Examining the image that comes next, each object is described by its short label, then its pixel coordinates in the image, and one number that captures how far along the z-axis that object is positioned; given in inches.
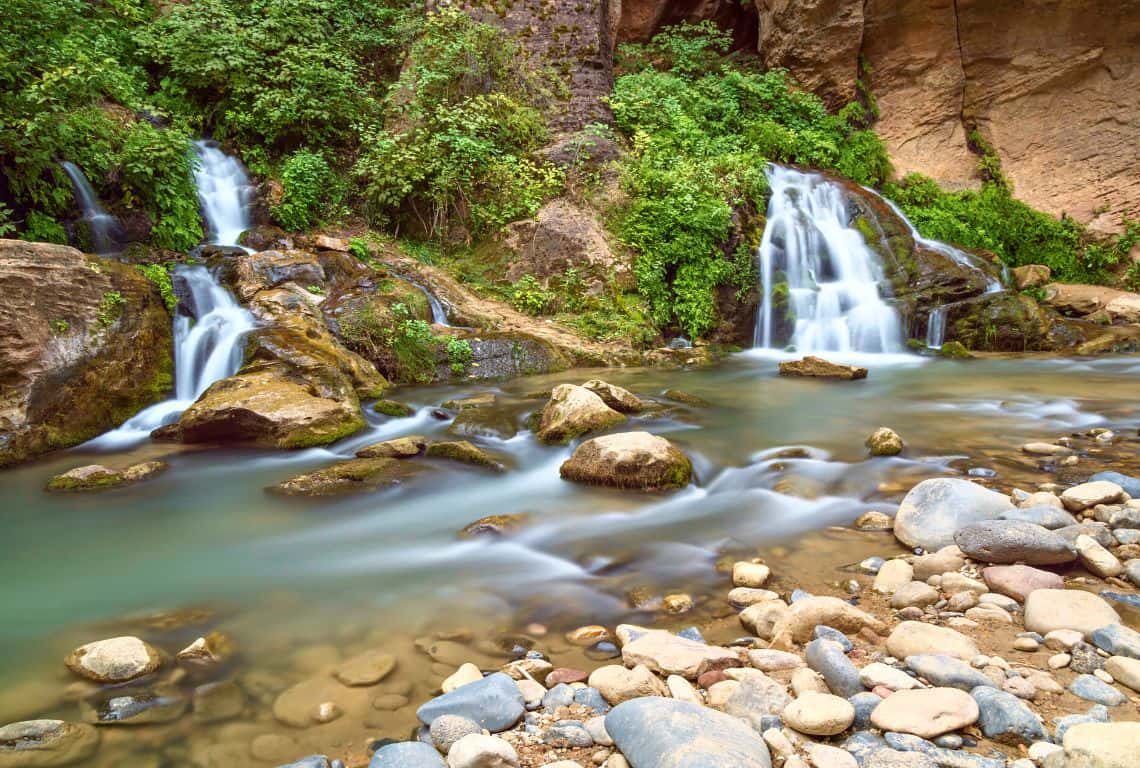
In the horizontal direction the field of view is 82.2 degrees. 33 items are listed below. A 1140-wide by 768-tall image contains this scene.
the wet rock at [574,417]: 224.5
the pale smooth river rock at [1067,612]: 94.4
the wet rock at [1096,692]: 78.8
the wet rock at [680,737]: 68.2
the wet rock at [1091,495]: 139.3
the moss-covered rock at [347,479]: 186.7
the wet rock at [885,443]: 199.8
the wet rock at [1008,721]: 72.1
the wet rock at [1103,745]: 61.3
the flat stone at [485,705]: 83.4
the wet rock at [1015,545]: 115.5
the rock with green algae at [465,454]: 208.1
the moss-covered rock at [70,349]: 217.3
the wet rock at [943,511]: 131.1
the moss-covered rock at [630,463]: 178.4
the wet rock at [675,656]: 93.1
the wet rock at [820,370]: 332.8
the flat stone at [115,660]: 99.5
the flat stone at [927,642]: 91.0
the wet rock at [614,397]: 248.5
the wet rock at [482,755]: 73.7
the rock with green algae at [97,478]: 191.0
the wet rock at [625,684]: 87.9
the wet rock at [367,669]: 99.3
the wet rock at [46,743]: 82.0
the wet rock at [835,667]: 83.8
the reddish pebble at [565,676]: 95.2
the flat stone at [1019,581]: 108.4
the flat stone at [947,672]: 82.0
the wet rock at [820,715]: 74.8
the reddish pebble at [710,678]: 90.4
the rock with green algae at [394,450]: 212.4
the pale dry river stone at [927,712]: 73.3
